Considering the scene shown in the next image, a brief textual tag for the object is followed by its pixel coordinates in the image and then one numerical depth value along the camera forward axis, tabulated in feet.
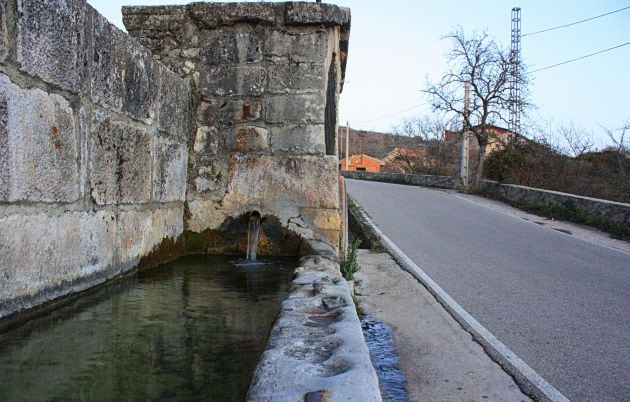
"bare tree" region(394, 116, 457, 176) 114.79
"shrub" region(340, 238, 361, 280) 17.25
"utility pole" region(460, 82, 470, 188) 77.05
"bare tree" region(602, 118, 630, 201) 56.13
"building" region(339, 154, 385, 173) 204.95
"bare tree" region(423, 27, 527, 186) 75.05
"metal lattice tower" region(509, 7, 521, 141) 74.69
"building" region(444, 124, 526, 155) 76.13
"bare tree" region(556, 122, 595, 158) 70.61
